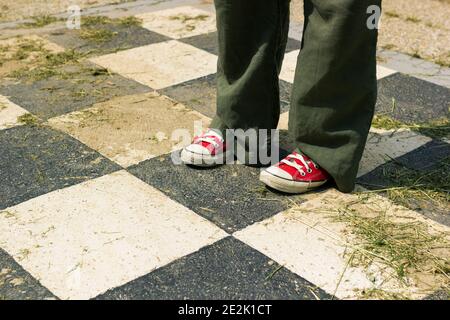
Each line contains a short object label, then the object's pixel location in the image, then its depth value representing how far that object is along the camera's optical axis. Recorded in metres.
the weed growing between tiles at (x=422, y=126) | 2.26
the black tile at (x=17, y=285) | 1.45
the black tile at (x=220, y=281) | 1.47
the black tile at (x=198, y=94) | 2.38
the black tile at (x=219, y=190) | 1.76
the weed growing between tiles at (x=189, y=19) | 3.17
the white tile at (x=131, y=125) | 2.07
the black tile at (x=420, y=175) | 1.84
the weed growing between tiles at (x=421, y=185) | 1.87
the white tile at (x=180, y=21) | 3.08
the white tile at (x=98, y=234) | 1.51
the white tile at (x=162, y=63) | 2.60
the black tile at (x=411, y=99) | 2.40
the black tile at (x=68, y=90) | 2.33
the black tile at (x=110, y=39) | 2.86
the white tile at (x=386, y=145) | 2.07
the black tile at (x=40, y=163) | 1.85
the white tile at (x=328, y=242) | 1.52
